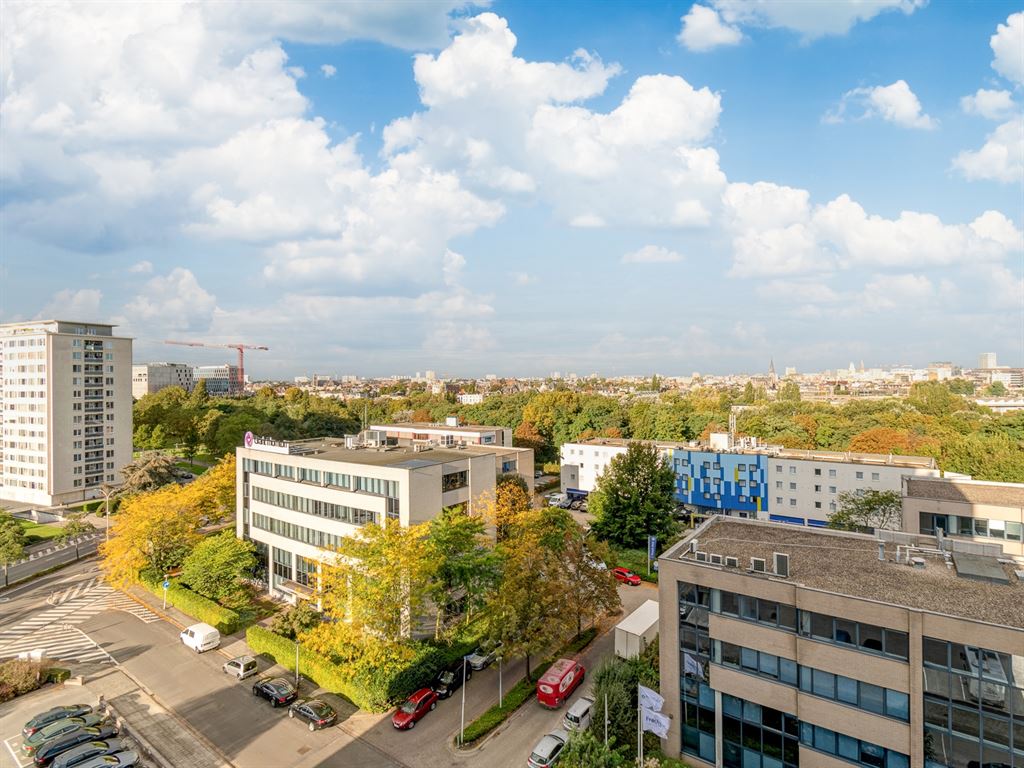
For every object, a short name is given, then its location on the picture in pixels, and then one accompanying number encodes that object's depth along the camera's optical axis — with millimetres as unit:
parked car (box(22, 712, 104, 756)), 24234
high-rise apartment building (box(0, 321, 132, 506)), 70375
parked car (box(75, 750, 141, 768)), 22500
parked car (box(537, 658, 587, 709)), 27844
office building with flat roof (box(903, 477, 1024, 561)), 34375
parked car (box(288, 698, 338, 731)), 26281
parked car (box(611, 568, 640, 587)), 45156
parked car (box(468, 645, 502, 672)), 31797
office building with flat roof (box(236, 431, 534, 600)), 35844
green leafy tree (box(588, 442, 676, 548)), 51531
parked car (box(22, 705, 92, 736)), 25100
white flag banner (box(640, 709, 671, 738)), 22281
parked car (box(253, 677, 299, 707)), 27984
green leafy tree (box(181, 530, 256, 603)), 39375
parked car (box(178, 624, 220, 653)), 33688
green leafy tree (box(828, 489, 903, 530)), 48312
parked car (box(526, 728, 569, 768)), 22938
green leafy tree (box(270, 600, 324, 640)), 33594
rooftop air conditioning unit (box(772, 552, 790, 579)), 21672
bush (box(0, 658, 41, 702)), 28833
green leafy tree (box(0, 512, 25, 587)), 42531
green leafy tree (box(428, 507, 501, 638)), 31312
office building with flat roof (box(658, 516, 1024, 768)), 17609
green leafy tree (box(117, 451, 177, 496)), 63312
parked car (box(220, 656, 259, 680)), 30703
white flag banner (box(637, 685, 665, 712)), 22594
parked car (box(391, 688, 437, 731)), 26156
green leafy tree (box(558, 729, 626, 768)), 20609
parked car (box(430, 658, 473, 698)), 29234
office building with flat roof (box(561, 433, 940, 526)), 58625
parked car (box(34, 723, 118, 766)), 23391
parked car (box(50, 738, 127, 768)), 22625
